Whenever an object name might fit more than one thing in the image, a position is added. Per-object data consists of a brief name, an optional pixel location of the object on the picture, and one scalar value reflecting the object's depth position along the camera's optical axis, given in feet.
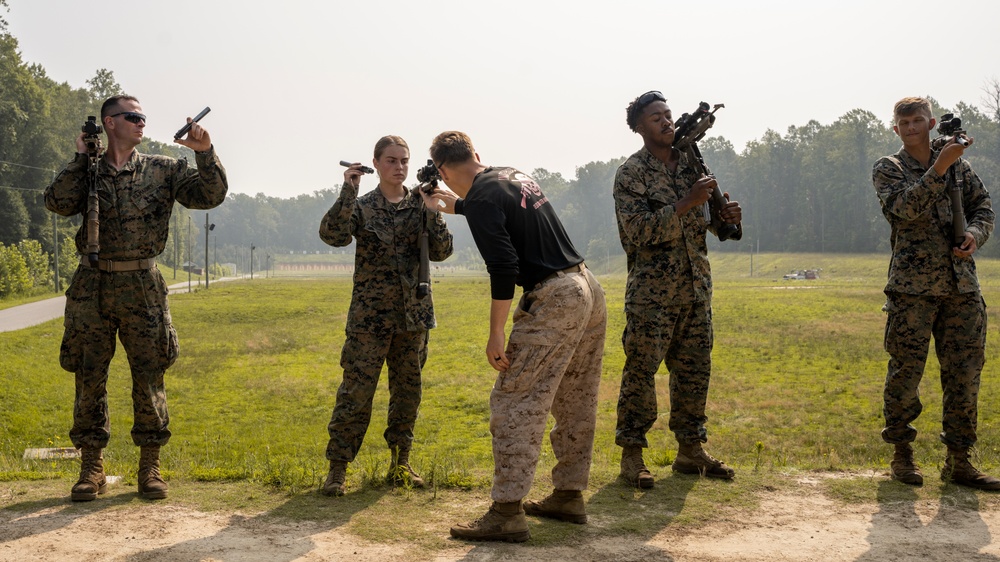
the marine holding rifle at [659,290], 20.36
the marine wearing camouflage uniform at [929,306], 20.25
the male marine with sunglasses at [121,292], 19.07
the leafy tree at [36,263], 155.53
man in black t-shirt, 15.70
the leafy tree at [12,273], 131.85
